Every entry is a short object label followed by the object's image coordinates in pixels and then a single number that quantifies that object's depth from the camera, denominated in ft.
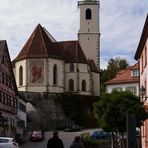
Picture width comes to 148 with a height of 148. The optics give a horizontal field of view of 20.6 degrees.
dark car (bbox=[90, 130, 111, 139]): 145.07
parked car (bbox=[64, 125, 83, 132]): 208.86
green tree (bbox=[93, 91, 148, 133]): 93.28
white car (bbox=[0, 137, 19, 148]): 68.47
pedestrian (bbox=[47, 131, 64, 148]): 42.29
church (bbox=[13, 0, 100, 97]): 246.20
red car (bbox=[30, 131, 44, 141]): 159.52
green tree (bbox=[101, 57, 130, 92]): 291.72
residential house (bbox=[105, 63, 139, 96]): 208.83
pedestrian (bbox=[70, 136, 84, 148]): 44.04
